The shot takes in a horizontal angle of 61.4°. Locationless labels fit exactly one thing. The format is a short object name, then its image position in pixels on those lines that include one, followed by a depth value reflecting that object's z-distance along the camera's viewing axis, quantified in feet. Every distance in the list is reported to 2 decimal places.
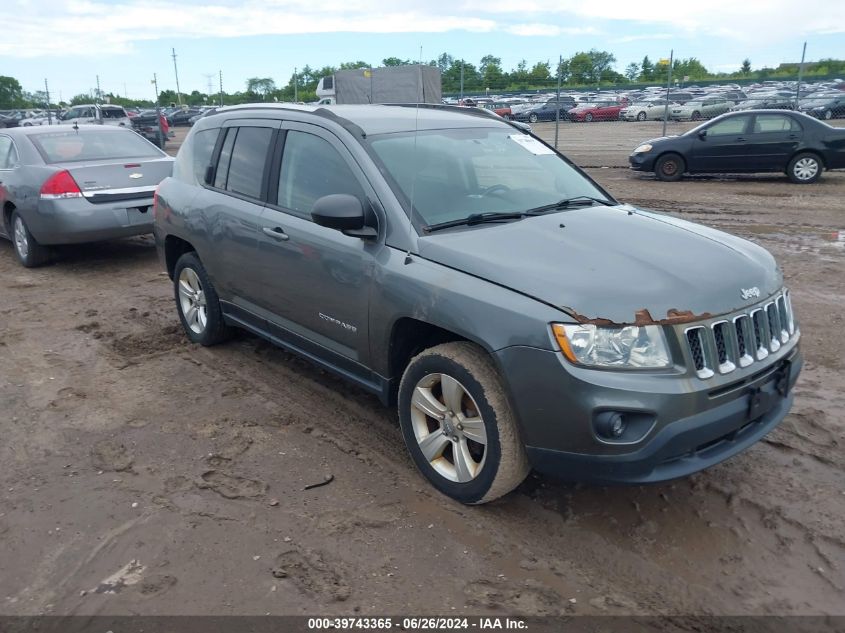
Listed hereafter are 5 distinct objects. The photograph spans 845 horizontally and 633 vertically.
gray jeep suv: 9.60
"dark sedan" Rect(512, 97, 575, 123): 117.71
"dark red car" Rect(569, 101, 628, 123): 116.45
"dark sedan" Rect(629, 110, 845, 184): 45.60
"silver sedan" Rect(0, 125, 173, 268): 26.02
